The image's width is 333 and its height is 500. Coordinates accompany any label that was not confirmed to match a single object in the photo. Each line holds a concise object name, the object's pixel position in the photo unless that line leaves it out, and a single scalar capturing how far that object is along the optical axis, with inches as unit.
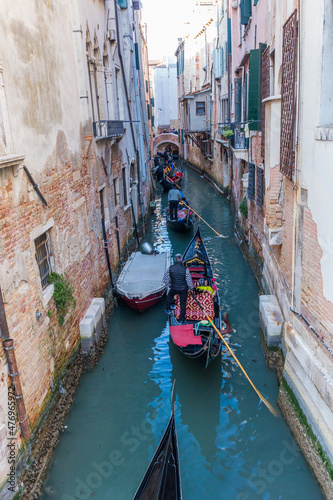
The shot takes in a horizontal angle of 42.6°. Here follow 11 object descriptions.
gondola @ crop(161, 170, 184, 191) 833.5
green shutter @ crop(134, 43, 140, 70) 561.6
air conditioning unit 371.6
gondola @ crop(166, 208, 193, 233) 541.0
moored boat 313.6
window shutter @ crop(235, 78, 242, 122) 489.1
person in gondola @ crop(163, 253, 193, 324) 261.3
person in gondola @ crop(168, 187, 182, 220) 568.4
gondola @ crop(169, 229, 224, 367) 231.0
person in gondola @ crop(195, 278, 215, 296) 289.4
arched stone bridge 1497.3
